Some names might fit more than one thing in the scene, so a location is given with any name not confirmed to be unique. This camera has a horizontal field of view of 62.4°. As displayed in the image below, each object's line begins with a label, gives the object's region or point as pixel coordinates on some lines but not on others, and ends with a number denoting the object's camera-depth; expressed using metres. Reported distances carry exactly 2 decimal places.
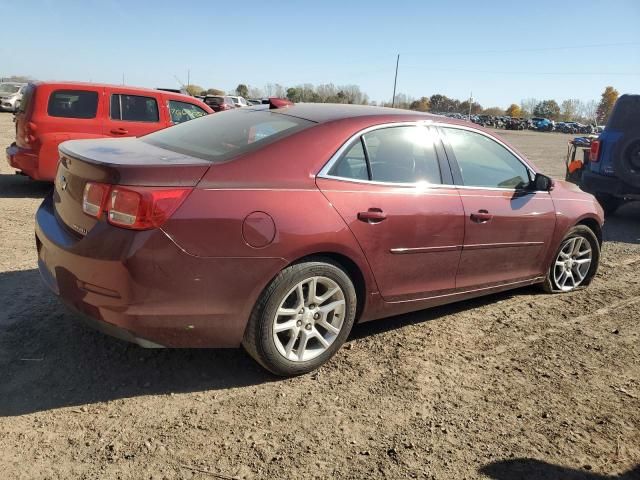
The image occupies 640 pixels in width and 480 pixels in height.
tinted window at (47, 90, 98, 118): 7.62
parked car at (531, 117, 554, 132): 78.69
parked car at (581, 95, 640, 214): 7.59
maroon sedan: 2.62
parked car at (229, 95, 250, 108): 36.36
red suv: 7.44
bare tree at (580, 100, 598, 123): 128.75
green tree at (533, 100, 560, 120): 123.44
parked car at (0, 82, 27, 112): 28.03
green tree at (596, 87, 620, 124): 113.76
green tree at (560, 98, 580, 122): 129.18
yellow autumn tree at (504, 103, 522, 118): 129.95
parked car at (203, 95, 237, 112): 27.42
